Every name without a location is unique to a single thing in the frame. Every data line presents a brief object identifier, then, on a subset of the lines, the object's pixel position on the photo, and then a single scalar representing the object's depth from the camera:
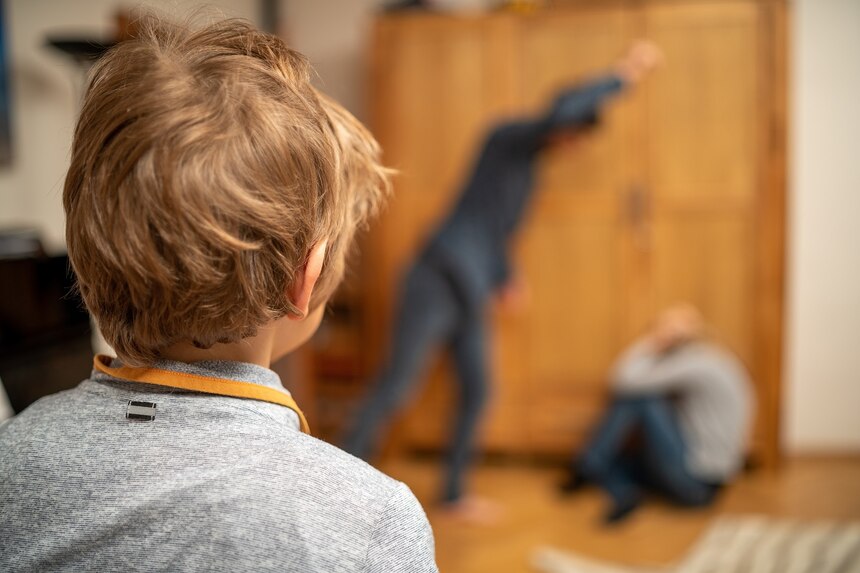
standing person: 2.91
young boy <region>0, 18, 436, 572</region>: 0.59
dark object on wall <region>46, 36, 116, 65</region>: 2.29
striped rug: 2.38
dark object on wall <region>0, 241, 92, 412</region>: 1.31
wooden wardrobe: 3.18
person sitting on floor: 3.00
